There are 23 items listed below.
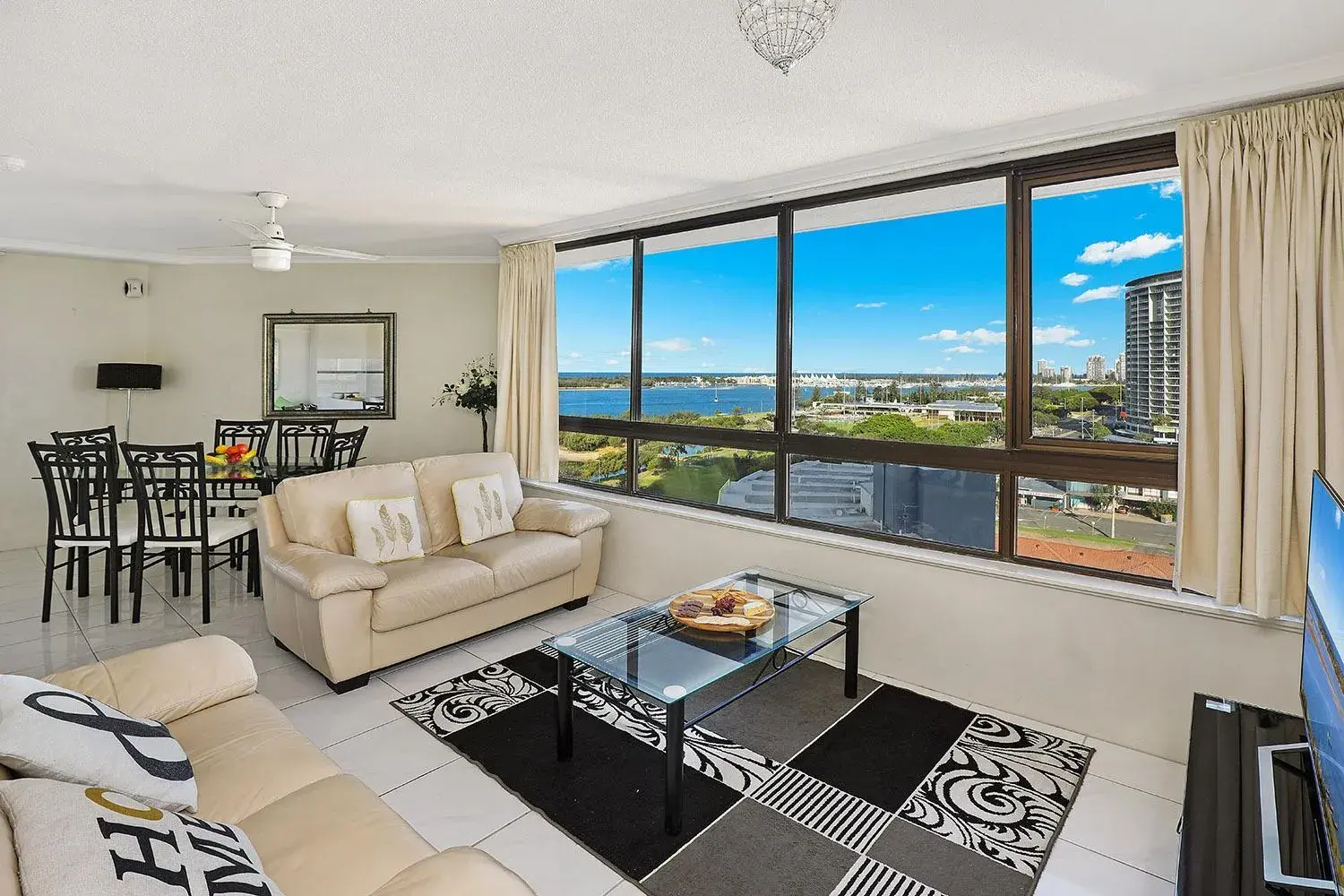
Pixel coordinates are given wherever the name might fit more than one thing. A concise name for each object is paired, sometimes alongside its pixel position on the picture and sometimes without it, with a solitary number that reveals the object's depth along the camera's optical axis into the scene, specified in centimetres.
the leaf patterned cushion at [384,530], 365
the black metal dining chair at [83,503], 406
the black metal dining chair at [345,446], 514
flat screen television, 133
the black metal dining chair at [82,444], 432
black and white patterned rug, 210
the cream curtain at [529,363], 514
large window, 287
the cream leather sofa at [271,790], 142
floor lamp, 576
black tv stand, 145
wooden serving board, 281
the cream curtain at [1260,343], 235
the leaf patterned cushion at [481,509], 415
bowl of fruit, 467
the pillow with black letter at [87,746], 137
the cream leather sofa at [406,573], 318
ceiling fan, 396
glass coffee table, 232
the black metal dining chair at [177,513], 403
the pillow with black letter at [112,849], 101
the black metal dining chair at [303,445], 519
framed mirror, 612
